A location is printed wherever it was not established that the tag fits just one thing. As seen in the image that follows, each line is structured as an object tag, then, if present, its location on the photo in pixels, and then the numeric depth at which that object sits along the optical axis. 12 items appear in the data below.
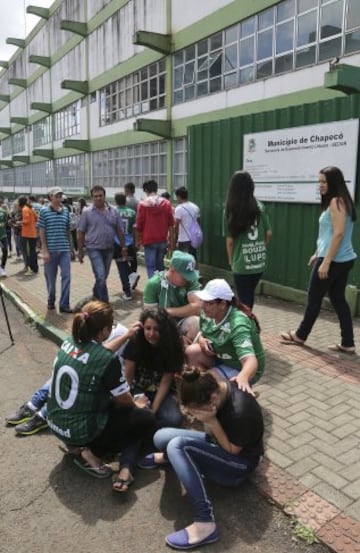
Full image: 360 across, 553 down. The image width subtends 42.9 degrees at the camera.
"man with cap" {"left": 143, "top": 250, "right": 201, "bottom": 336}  4.03
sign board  5.84
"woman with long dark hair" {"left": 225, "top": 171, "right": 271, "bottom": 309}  4.72
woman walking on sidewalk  4.48
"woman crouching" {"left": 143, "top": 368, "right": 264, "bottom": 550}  2.46
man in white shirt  7.97
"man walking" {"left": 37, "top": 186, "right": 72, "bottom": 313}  6.88
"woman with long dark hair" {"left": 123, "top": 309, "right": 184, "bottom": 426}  3.42
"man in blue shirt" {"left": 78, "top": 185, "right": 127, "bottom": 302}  6.83
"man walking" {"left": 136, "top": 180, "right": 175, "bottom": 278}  7.39
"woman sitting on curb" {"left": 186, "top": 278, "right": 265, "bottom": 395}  3.15
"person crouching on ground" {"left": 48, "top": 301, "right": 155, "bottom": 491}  2.97
